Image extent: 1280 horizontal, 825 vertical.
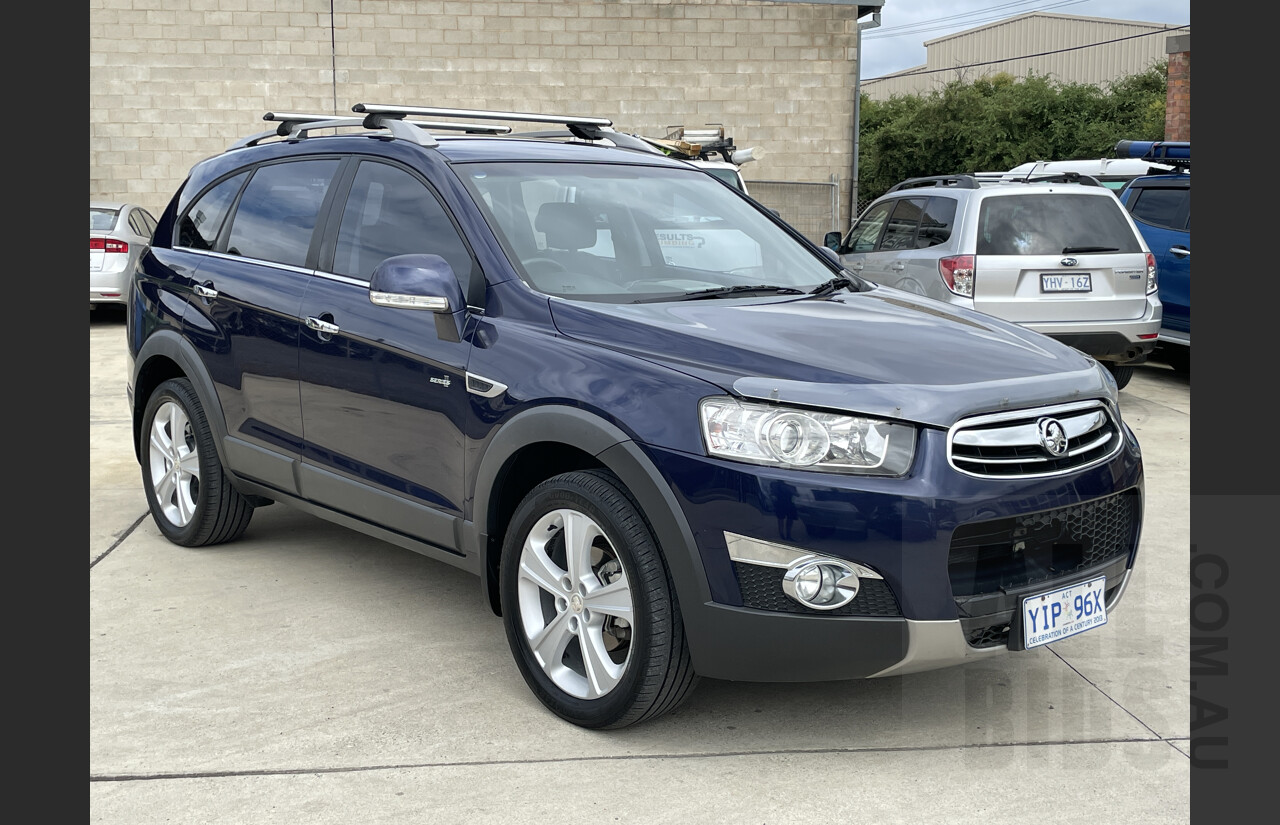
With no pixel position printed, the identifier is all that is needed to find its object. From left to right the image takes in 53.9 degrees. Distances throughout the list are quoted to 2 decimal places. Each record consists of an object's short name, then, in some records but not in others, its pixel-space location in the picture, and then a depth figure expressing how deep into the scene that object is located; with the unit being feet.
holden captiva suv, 10.75
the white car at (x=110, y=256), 49.83
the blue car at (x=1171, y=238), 34.91
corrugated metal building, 187.52
